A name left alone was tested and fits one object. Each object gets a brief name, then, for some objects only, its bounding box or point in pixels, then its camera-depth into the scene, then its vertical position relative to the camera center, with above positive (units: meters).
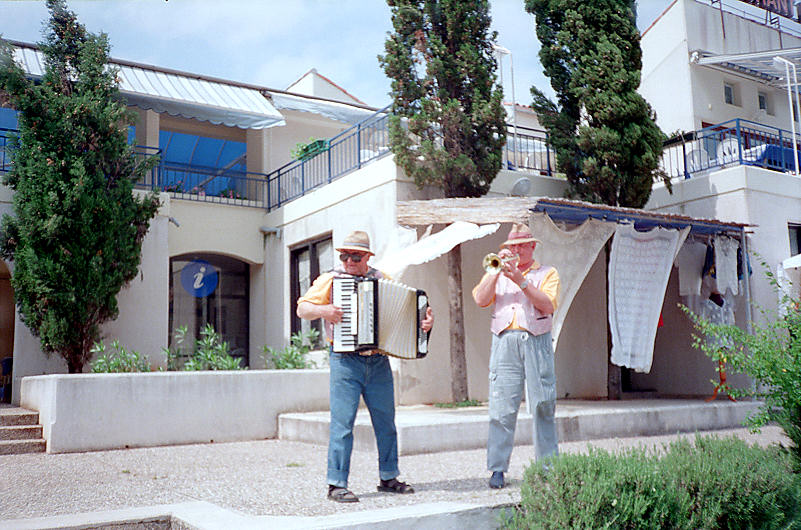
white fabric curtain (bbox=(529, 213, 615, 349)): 9.14 +1.18
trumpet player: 5.38 -0.14
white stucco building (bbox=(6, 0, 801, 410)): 11.12 +2.06
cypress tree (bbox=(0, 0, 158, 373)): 10.27 +2.23
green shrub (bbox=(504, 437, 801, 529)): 3.98 -0.82
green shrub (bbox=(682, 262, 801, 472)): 4.98 -0.17
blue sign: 14.53 +1.45
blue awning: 9.02 +1.61
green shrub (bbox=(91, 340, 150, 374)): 9.50 -0.07
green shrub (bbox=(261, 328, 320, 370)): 10.60 -0.08
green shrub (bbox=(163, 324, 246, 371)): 9.88 -0.04
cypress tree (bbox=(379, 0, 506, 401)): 10.41 +3.38
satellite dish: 11.30 +2.35
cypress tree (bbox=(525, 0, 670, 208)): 11.28 +3.53
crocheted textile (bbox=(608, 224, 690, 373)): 9.62 +0.72
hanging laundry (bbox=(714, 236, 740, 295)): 10.87 +1.09
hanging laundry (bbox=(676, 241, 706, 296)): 11.23 +1.12
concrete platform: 7.77 -0.87
